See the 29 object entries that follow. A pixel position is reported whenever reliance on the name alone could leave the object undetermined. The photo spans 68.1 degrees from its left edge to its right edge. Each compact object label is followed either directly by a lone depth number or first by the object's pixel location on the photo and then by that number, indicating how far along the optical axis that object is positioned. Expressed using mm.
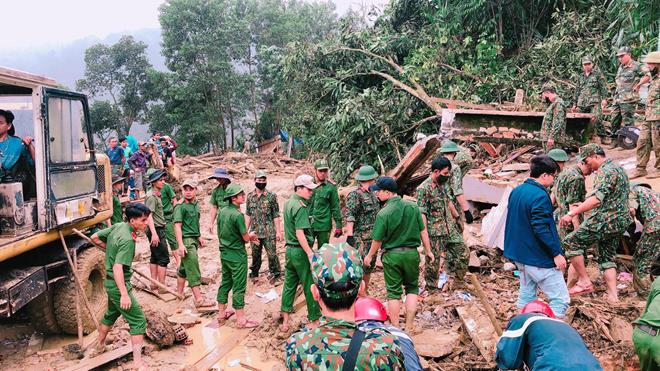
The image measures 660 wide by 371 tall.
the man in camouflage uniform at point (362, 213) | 6027
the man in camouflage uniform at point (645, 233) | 4977
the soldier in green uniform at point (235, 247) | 5641
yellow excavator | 4844
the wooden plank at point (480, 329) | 4410
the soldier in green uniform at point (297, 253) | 5418
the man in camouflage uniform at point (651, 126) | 6719
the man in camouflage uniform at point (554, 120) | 7798
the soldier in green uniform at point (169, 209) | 7301
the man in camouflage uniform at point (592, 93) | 9203
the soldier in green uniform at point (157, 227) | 6965
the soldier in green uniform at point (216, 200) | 7042
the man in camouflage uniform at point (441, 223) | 5703
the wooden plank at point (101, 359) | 4707
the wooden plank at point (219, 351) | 4914
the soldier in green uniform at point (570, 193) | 5504
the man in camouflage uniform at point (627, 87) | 8742
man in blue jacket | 4129
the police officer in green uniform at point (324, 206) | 6512
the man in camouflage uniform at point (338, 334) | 1960
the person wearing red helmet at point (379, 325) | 2201
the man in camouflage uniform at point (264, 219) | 6973
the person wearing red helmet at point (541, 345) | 2365
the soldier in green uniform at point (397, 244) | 4914
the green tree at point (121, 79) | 24594
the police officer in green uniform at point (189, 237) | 6379
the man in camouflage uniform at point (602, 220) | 4863
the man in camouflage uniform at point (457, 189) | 6017
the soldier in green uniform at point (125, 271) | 4641
